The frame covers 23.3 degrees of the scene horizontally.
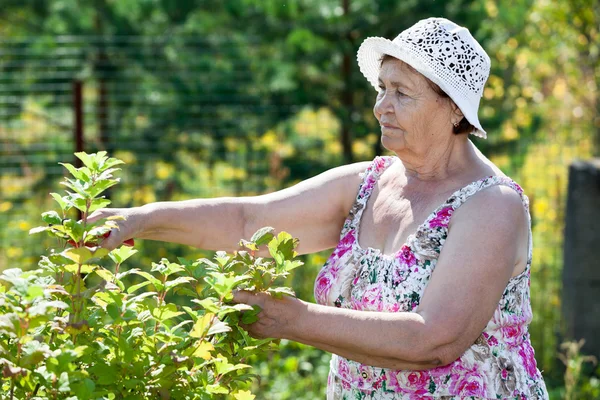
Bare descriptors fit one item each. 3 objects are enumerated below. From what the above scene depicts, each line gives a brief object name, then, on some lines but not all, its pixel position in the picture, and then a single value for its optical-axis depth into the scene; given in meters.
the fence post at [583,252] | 7.86
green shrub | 2.43
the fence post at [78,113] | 8.64
